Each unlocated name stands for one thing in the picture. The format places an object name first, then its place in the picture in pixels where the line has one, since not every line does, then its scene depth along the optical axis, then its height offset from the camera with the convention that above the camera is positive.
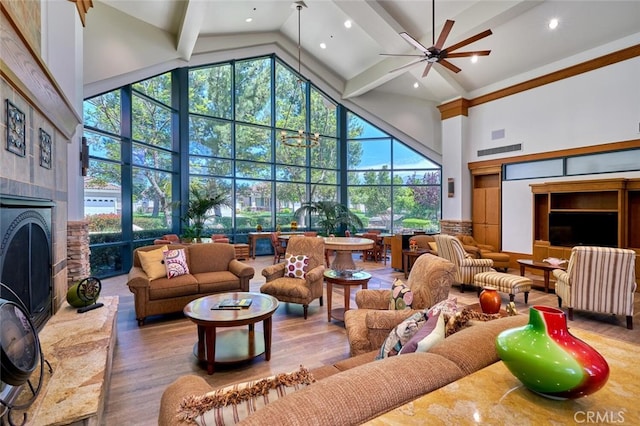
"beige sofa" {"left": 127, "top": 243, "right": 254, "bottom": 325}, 3.66 -0.90
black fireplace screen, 1.95 -0.32
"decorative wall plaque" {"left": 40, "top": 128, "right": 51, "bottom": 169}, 2.56 +0.52
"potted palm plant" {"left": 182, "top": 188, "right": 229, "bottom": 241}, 7.00 -0.04
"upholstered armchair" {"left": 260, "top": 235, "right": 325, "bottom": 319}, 3.89 -0.91
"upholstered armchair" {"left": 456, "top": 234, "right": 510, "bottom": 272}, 6.72 -0.95
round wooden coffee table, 2.61 -1.03
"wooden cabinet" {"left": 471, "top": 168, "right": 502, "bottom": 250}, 7.87 +0.11
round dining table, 4.65 -0.58
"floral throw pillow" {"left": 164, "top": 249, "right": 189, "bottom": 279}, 4.04 -0.70
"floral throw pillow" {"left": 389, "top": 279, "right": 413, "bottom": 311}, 2.59 -0.73
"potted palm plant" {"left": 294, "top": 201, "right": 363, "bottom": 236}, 9.14 -0.14
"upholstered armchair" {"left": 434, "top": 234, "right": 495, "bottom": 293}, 5.15 -0.88
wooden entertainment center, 5.63 -0.06
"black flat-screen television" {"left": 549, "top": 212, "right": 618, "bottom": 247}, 5.79 -0.36
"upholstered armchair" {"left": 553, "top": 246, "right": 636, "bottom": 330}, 3.61 -0.85
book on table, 2.94 -0.90
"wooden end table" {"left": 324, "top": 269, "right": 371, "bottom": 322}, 3.72 -0.86
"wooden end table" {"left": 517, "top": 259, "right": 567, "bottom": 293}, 4.89 -0.89
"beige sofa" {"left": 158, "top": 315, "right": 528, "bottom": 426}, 0.82 -0.54
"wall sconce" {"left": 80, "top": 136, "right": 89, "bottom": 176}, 4.20 +0.71
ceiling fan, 4.38 +2.42
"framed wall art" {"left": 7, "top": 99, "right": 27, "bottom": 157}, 1.92 +0.52
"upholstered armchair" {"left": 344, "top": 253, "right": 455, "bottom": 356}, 2.26 -0.78
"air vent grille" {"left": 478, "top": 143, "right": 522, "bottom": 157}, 7.39 +1.52
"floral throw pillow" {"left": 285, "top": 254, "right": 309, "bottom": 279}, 4.25 -0.76
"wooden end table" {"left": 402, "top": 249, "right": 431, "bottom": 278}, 6.15 -0.97
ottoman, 4.35 -1.05
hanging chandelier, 6.89 +2.21
